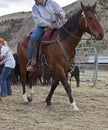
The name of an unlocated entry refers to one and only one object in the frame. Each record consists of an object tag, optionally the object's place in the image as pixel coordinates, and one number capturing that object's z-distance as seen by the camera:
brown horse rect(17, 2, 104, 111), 9.86
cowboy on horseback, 10.81
